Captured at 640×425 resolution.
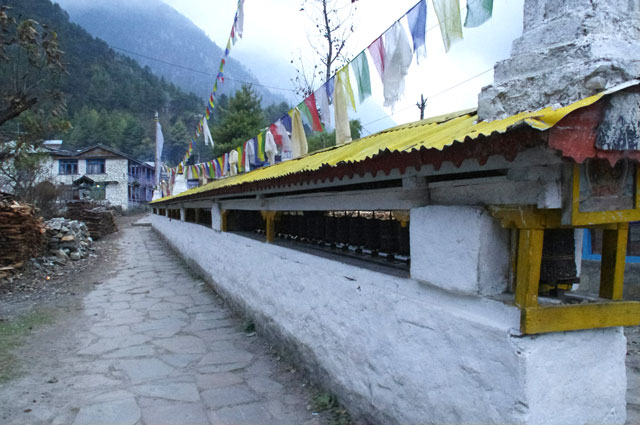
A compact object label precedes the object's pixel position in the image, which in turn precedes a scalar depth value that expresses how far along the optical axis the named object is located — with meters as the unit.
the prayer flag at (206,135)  12.75
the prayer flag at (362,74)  4.23
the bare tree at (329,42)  14.91
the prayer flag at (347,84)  4.63
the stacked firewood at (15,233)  8.37
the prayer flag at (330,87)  4.94
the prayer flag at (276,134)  7.25
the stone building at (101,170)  45.31
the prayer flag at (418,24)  3.29
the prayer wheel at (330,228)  4.37
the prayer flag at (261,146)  8.13
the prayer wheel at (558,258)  2.23
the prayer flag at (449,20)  2.95
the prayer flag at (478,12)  2.69
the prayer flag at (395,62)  3.64
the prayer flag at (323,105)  5.23
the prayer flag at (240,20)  7.69
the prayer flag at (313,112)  5.50
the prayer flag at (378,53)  3.90
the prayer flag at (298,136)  6.36
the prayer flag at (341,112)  4.83
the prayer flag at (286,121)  6.52
